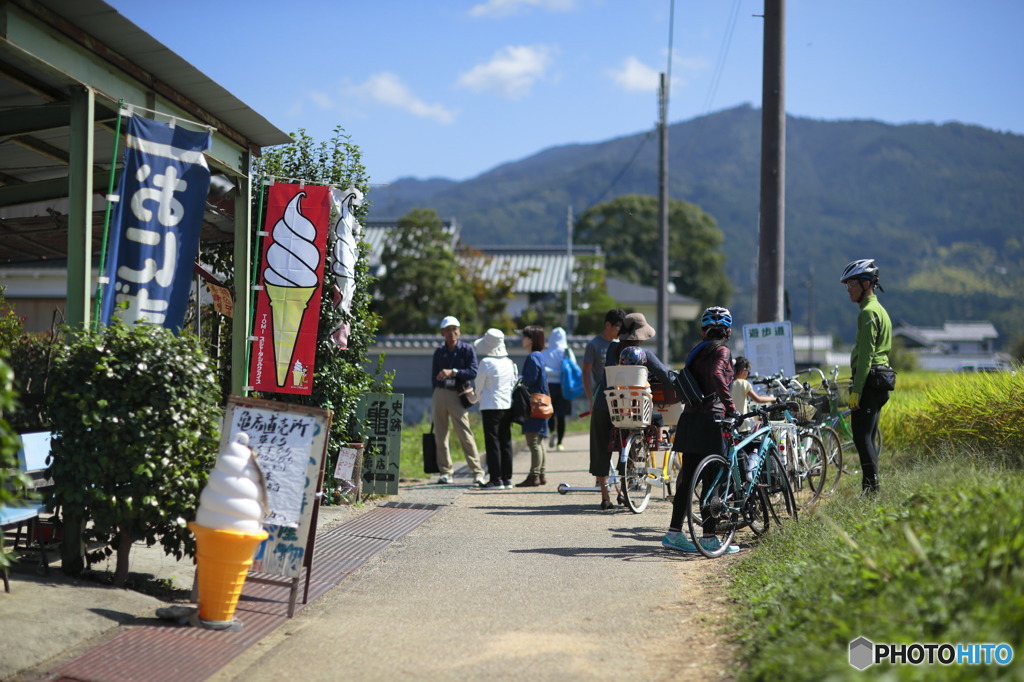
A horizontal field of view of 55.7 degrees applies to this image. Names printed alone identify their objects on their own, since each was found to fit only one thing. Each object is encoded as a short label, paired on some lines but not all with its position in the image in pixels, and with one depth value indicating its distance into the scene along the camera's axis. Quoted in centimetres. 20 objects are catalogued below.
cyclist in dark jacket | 768
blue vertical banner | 636
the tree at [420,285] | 4122
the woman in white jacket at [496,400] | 1140
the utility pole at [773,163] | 1149
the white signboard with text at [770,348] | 1161
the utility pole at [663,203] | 2789
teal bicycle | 752
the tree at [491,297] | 4419
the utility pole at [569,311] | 4556
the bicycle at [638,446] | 934
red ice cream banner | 868
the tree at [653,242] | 7288
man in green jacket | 852
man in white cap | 1156
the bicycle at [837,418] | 1144
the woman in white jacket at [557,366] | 1579
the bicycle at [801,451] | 971
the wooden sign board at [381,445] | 1050
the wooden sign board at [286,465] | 589
